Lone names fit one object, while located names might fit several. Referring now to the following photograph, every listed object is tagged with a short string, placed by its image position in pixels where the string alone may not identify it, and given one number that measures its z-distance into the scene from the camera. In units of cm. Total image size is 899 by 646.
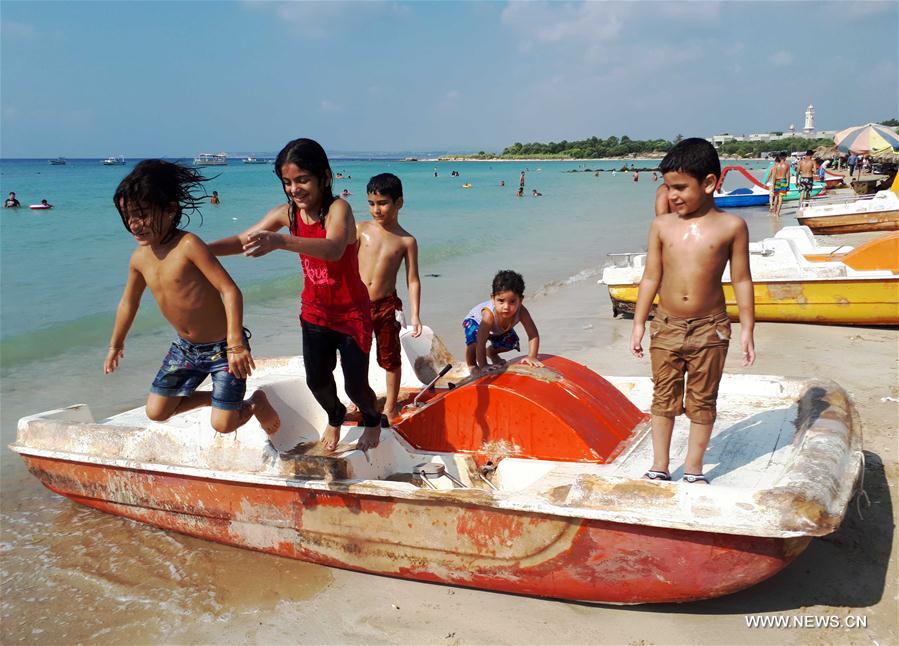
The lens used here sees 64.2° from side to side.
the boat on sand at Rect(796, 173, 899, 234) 1475
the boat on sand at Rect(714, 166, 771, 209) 2417
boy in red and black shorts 479
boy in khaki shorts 330
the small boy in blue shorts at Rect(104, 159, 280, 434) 340
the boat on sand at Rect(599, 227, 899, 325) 798
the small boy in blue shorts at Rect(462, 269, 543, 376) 449
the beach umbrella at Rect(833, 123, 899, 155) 2509
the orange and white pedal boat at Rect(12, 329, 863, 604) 294
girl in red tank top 342
